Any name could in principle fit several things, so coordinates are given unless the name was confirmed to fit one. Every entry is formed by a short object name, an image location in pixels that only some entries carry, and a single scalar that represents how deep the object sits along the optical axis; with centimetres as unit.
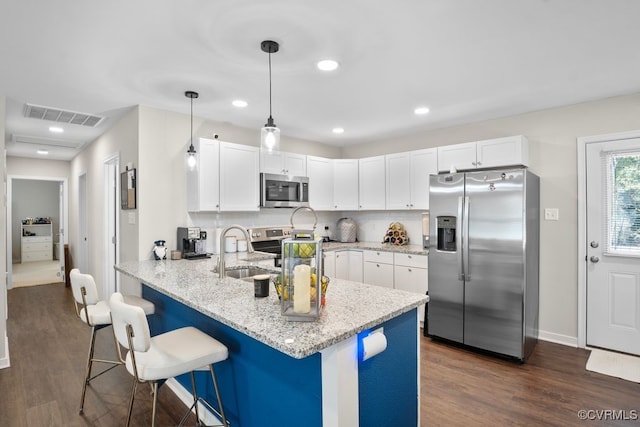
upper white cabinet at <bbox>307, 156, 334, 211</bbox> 488
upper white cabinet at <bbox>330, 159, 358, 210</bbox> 509
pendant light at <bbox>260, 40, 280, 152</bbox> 217
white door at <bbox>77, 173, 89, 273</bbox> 587
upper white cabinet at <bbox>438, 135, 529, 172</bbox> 360
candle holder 148
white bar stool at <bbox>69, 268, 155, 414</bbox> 231
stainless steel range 432
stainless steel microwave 421
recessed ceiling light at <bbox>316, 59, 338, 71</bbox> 245
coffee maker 354
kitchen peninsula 137
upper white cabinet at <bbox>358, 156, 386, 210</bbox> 479
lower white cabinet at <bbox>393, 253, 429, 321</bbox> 399
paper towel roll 149
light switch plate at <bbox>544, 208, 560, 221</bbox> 359
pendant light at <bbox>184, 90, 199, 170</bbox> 309
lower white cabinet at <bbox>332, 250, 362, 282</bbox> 468
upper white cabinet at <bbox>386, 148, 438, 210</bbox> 428
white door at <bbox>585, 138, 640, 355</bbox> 320
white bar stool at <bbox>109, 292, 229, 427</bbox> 158
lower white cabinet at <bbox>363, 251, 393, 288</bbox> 434
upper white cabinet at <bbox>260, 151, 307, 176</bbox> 424
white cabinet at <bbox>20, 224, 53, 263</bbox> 915
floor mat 285
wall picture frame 352
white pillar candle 147
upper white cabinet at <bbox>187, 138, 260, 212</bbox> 362
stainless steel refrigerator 314
